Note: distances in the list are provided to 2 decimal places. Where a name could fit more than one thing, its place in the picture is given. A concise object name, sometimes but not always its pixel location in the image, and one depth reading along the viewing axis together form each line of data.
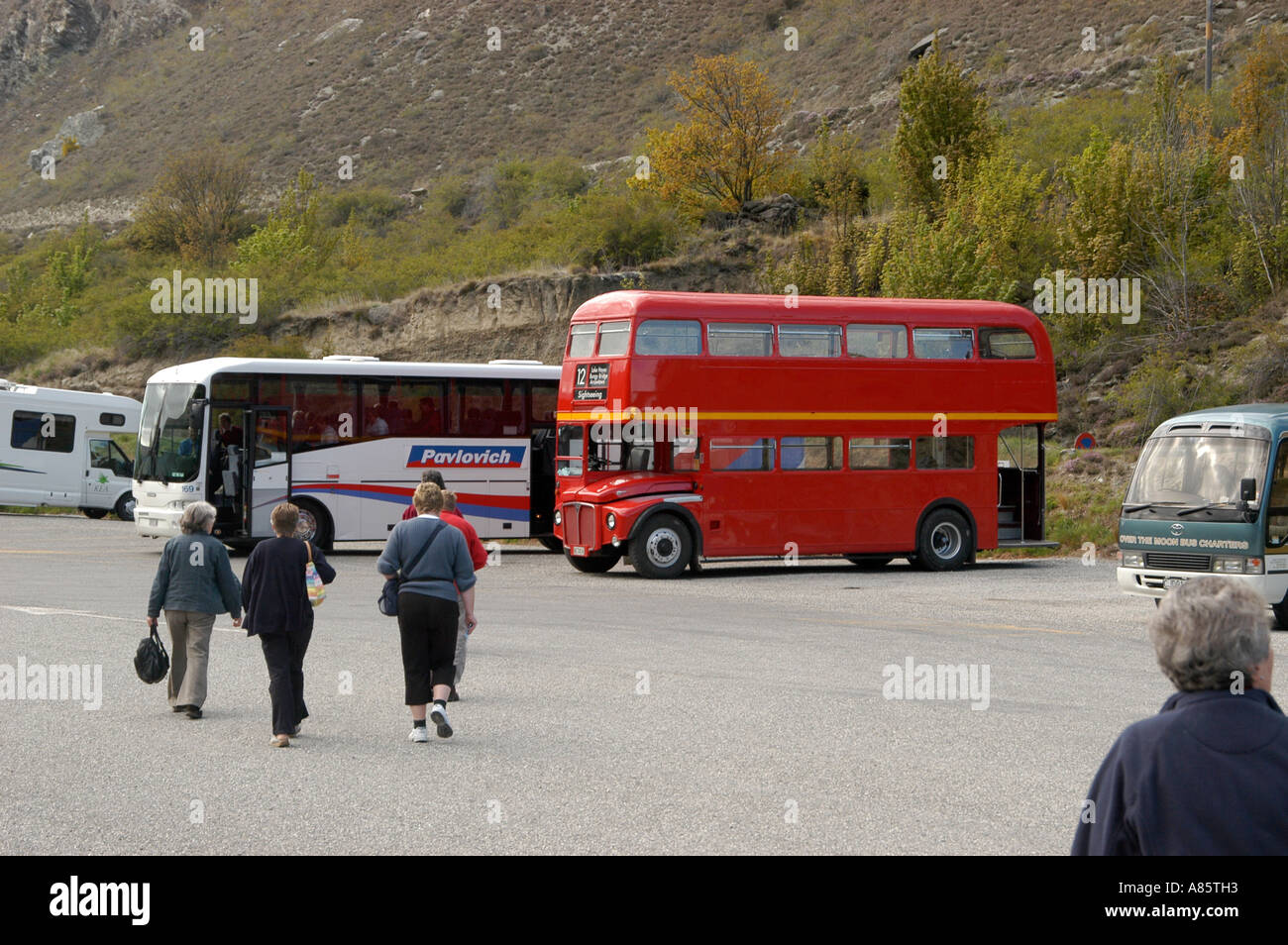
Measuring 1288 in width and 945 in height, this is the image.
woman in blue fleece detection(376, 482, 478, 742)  9.73
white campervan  37.00
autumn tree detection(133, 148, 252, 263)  72.69
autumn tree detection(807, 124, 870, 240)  48.06
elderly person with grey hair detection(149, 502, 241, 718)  10.29
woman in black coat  9.59
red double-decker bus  23.44
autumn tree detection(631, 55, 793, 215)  57.62
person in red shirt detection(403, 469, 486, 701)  11.81
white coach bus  26.52
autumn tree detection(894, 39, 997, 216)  44.47
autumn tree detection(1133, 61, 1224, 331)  37.22
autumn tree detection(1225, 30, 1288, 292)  37.34
